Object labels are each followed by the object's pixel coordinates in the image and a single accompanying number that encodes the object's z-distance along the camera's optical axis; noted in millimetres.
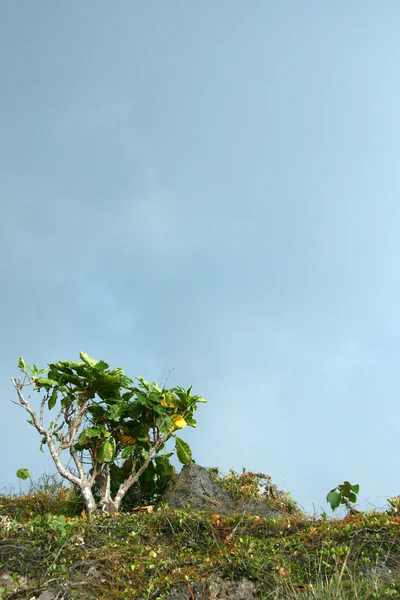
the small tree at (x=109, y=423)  8273
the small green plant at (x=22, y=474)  9633
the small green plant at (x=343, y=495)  7969
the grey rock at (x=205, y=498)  8055
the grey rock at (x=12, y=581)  4848
